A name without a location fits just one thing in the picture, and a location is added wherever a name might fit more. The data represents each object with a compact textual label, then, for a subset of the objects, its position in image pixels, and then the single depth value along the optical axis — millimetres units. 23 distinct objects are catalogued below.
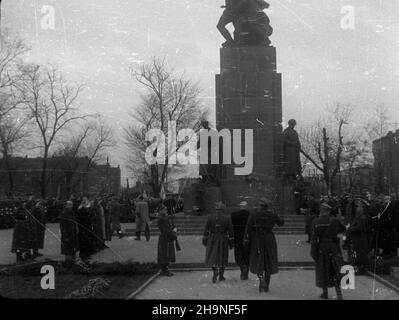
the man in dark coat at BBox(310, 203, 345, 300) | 9664
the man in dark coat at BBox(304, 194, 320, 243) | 17406
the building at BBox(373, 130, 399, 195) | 37406
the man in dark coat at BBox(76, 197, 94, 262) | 14609
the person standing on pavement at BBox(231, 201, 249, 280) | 11734
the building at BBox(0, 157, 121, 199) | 37906
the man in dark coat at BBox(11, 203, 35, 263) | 14570
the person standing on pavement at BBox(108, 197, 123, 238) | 20831
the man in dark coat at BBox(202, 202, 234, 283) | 11586
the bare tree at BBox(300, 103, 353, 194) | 39453
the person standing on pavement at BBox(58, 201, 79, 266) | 13633
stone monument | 24000
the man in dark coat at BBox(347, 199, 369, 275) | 12055
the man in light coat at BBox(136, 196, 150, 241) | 19156
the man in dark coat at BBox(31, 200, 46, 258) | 15117
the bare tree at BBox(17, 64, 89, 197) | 27562
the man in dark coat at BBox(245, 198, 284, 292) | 10453
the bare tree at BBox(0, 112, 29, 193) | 28562
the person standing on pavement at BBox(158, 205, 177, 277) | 12383
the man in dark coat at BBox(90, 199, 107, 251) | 16216
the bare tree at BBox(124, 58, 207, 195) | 34156
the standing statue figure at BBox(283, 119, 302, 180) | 24938
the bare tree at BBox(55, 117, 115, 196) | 35500
